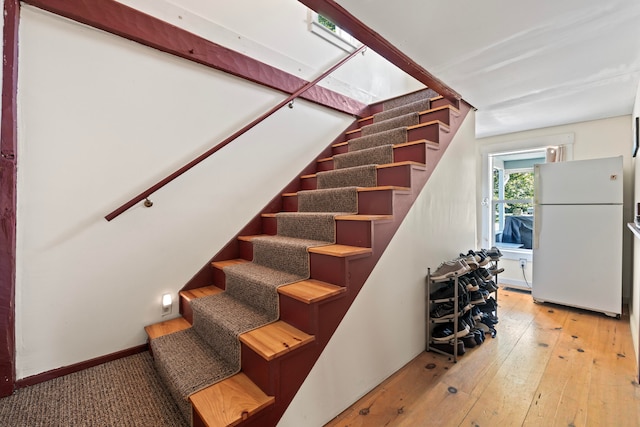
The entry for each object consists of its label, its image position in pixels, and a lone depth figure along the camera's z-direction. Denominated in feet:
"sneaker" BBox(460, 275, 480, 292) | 6.66
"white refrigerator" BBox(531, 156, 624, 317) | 8.64
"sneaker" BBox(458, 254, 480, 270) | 6.77
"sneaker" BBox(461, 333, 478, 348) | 6.76
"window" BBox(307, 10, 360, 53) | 9.11
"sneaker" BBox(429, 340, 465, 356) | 6.49
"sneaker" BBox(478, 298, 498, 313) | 7.86
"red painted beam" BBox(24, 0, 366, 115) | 5.00
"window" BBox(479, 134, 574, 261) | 11.13
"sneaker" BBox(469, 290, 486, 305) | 6.97
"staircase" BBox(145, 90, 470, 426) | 3.69
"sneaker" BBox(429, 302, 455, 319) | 6.53
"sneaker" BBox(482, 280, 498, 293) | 7.62
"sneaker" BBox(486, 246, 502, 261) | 8.10
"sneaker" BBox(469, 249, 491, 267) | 7.38
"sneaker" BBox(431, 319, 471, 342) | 6.44
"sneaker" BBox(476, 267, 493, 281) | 7.47
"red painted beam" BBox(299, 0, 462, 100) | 4.19
